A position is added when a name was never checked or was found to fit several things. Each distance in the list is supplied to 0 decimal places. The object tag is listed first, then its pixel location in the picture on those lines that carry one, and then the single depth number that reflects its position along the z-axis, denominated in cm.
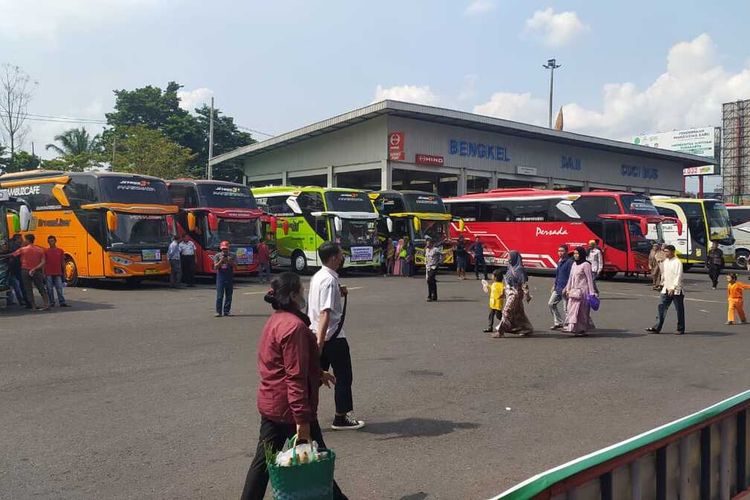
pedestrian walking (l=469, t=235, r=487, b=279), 2534
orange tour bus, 1919
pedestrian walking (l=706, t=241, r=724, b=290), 2123
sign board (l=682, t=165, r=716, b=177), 6000
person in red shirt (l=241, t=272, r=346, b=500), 382
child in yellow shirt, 1208
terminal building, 3459
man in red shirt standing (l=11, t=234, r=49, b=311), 1488
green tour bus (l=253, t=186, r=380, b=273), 2547
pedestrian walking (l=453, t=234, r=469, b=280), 2567
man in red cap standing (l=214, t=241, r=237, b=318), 1351
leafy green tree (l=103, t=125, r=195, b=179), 3947
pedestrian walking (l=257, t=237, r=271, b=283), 2283
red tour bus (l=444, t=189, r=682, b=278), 2400
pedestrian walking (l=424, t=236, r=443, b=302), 1717
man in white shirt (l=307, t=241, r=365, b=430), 572
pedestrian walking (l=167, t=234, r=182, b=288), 2058
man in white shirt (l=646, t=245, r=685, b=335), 1187
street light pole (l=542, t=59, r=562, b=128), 6150
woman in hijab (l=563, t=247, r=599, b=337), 1167
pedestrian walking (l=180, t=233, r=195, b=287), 2098
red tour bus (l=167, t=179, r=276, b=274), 2241
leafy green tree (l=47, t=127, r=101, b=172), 4850
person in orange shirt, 1336
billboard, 6894
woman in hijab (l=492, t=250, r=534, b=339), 1175
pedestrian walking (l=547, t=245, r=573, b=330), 1248
